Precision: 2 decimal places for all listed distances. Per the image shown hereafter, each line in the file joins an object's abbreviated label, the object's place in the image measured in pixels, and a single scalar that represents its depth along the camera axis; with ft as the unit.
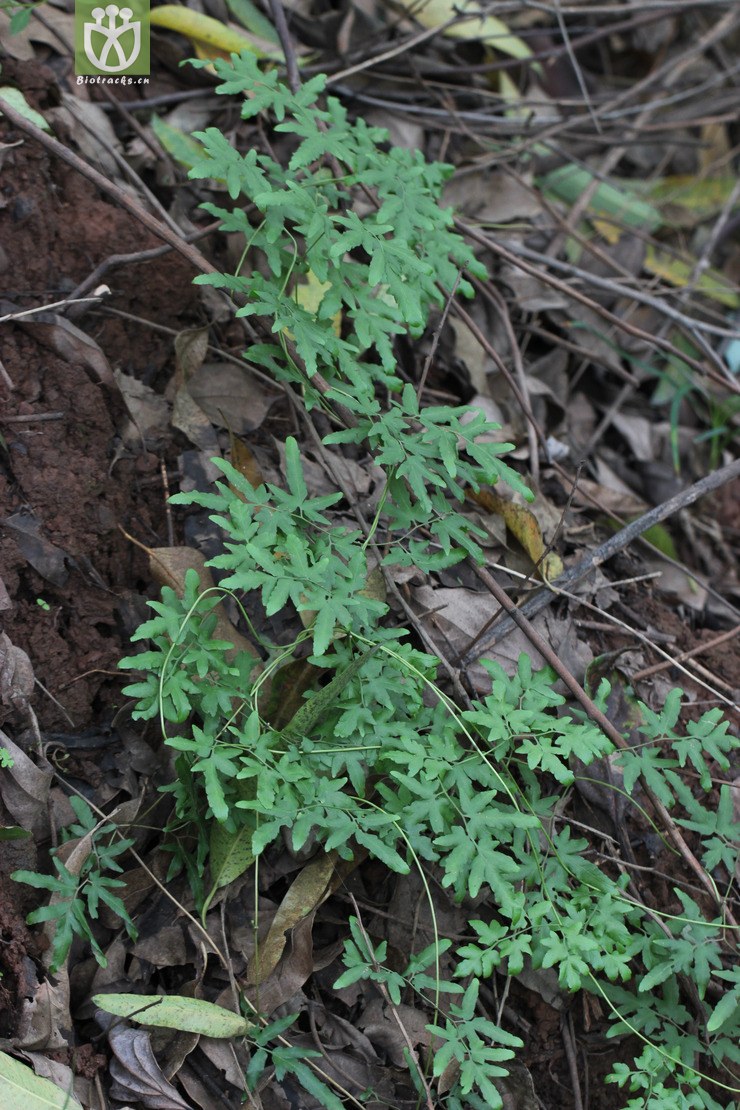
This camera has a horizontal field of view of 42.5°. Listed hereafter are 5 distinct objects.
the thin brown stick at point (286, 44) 8.95
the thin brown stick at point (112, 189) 7.55
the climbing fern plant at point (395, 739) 6.13
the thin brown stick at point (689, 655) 8.11
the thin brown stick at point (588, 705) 7.07
